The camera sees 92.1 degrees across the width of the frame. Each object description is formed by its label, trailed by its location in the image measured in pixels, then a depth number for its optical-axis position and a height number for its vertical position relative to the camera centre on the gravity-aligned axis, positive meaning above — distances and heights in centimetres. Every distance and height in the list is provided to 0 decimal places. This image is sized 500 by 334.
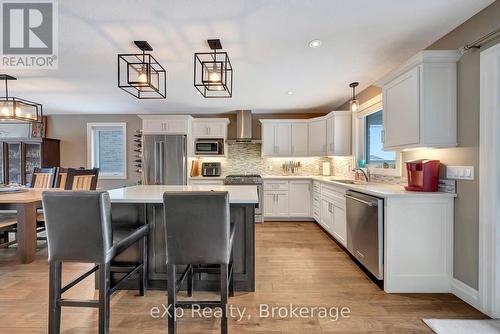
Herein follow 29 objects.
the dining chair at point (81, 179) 306 -19
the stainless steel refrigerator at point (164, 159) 491 +12
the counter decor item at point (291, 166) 550 -1
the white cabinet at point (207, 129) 527 +80
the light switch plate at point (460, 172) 202 -5
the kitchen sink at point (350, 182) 360 -24
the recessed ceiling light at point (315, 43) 238 +123
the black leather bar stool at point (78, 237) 158 -48
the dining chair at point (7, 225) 293 -74
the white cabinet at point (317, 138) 490 +59
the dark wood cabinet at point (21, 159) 508 +12
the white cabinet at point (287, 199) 485 -67
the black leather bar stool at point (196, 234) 159 -46
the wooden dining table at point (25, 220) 287 -68
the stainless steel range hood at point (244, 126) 529 +87
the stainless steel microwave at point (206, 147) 520 +40
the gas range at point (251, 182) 482 -33
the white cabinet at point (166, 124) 504 +86
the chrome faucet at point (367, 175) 372 -14
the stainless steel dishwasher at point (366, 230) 230 -67
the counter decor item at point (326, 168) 529 -5
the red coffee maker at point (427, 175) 230 -8
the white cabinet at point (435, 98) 215 +62
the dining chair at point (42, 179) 404 -25
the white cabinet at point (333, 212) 326 -70
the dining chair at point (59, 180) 376 -24
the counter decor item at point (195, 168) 539 -6
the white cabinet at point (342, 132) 443 +63
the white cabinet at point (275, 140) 523 +56
